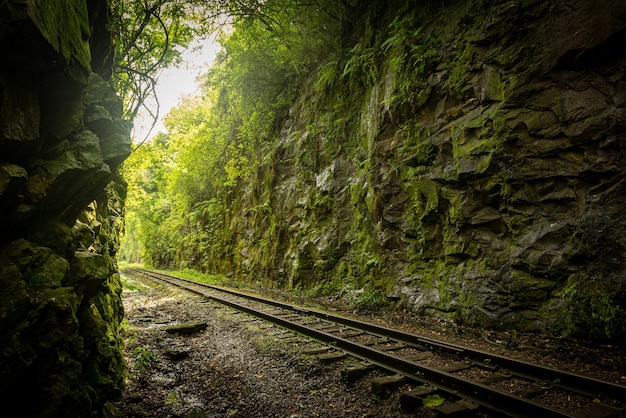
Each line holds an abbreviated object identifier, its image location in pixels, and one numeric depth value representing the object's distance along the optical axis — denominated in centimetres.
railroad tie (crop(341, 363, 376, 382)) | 454
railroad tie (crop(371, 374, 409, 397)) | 411
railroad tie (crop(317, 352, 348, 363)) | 519
